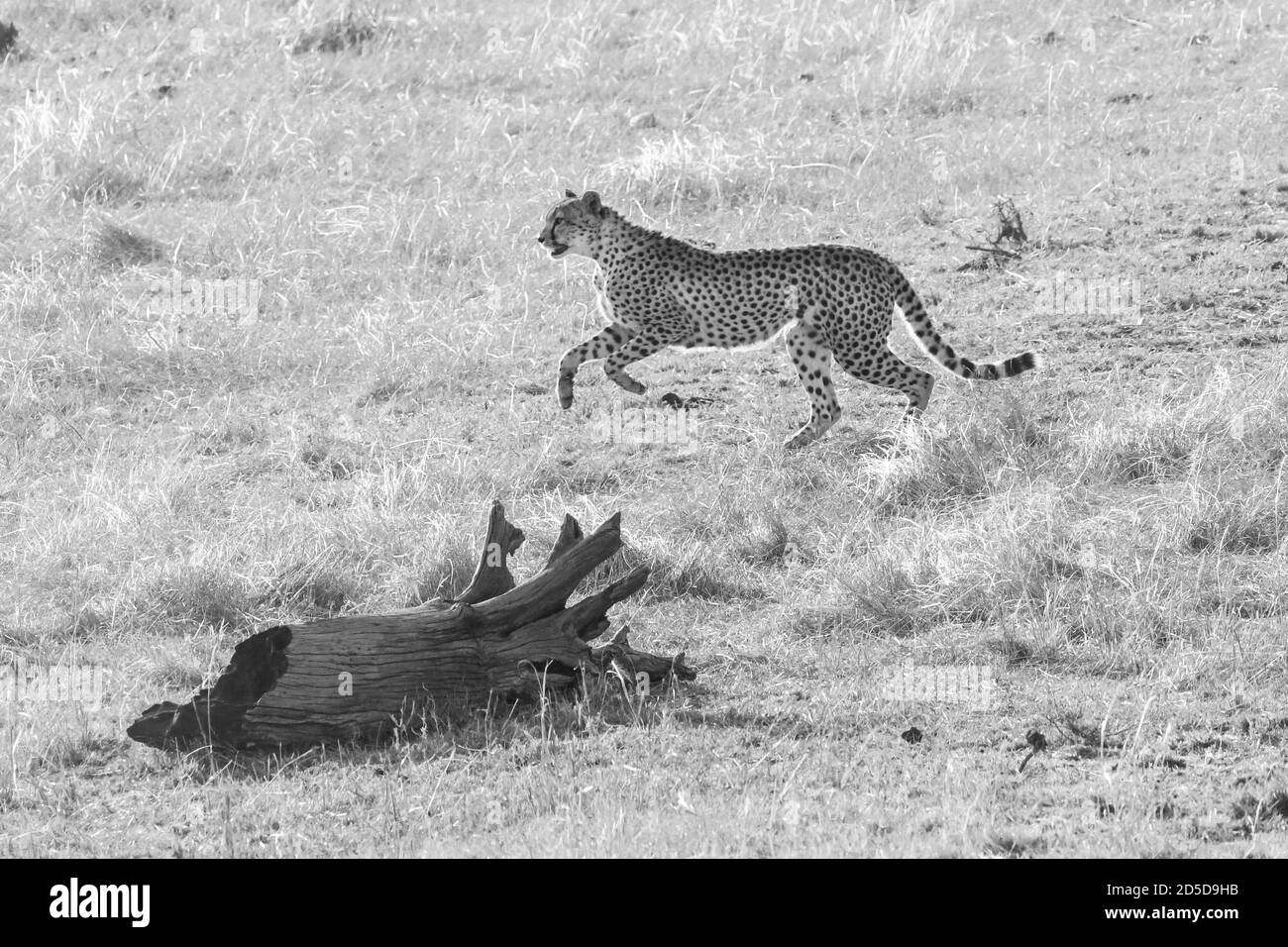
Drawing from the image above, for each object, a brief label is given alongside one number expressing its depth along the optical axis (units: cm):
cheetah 2105
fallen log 1407
